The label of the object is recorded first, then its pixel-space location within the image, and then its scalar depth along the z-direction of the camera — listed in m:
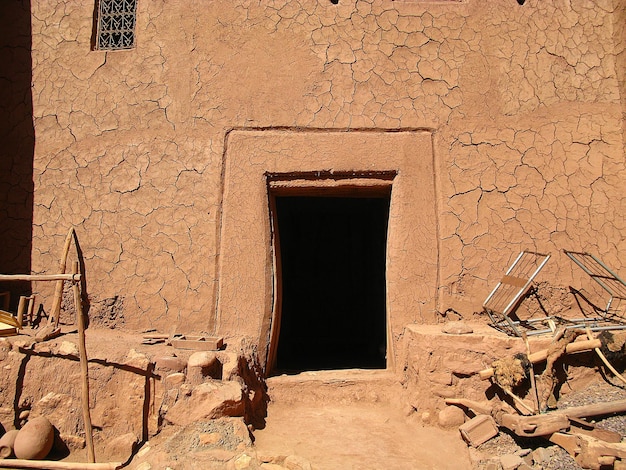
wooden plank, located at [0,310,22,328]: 3.76
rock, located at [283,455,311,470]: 2.90
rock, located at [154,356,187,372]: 3.40
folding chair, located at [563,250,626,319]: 3.99
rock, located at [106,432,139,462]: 3.25
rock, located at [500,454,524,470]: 2.91
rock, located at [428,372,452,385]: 3.66
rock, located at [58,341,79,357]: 3.42
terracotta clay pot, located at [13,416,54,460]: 3.07
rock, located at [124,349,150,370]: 3.39
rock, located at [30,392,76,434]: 3.34
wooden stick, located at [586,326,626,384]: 3.21
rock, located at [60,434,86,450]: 3.31
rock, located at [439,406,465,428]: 3.61
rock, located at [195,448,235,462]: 2.84
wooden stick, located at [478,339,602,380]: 3.28
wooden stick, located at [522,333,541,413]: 3.19
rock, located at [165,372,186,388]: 3.37
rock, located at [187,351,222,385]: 3.36
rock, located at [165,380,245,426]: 3.16
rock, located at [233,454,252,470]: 2.77
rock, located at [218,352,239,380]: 3.49
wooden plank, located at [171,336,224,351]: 3.66
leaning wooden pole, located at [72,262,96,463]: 2.97
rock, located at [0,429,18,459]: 3.07
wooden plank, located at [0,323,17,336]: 3.62
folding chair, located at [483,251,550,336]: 3.80
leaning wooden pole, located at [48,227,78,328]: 3.95
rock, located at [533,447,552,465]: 2.92
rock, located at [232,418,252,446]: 3.03
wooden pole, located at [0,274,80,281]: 2.95
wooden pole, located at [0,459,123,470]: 2.88
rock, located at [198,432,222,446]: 2.99
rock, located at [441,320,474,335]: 3.71
